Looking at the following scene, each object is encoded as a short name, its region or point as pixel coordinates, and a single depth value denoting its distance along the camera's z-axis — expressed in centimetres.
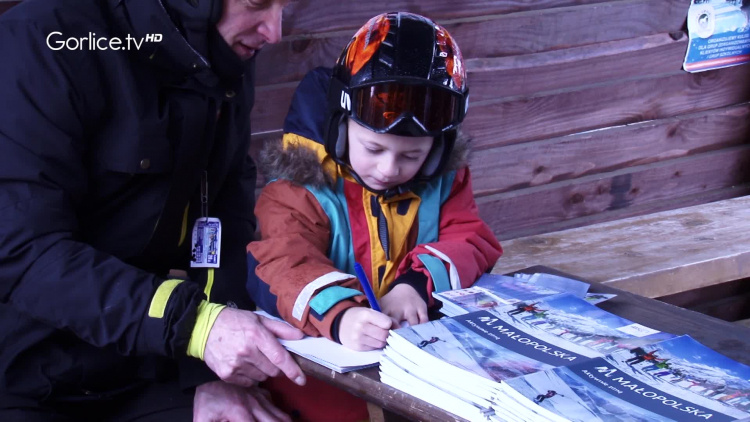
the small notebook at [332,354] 168
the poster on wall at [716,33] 405
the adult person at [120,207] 181
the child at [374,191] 199
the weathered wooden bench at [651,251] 317
